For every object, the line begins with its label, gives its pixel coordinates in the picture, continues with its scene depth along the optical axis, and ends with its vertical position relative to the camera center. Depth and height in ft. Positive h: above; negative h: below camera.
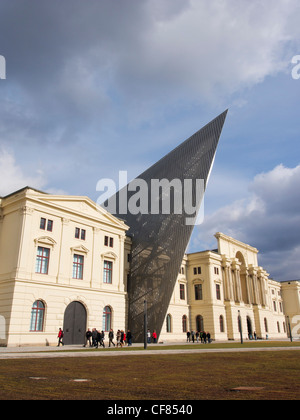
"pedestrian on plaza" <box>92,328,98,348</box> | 95.33 -0.01
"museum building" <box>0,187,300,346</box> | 101.04 +19.93
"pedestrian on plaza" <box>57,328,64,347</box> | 98.87 +0.09
